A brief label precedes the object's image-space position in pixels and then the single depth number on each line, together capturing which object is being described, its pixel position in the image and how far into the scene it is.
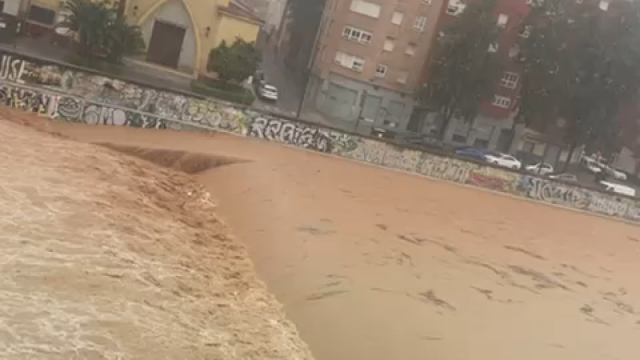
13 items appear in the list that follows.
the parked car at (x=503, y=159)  44.39
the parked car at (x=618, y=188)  46.64
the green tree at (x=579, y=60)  45.84
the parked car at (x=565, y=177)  42.12
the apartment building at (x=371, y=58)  44.06
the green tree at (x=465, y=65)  44.50
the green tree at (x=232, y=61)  38.84
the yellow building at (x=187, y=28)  38.84
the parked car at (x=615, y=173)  50.97
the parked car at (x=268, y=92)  42.27
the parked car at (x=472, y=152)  44.46
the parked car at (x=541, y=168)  46.39
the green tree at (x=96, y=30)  36.03
